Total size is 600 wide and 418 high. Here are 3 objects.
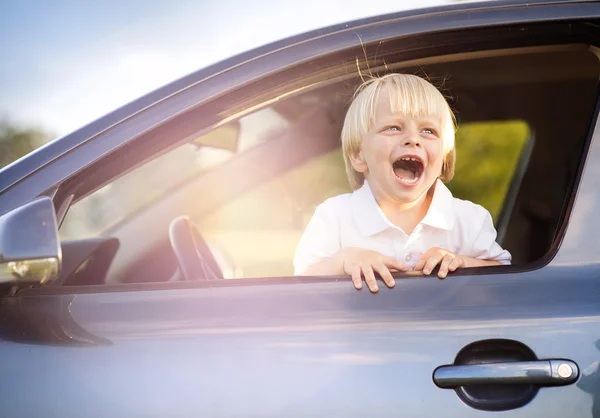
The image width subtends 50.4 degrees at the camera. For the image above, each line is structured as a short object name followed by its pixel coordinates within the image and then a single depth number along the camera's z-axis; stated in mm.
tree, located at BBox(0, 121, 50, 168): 31641
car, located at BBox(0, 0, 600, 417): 1171
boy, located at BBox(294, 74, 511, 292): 1653
